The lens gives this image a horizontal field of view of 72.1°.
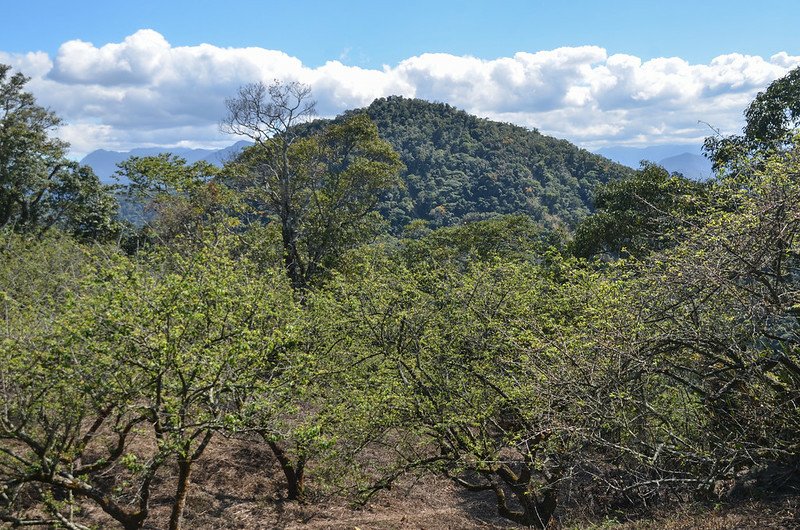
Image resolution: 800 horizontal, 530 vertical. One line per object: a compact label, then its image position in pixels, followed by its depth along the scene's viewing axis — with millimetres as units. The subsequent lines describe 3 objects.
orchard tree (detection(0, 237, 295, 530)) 8531
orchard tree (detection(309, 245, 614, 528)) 10500
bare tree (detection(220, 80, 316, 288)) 28812
